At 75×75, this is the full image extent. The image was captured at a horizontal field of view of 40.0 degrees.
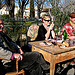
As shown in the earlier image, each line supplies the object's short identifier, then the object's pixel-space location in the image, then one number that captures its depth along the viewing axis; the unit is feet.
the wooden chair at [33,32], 10.84
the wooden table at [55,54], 6.59
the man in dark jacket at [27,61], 6.93
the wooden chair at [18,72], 6.38
